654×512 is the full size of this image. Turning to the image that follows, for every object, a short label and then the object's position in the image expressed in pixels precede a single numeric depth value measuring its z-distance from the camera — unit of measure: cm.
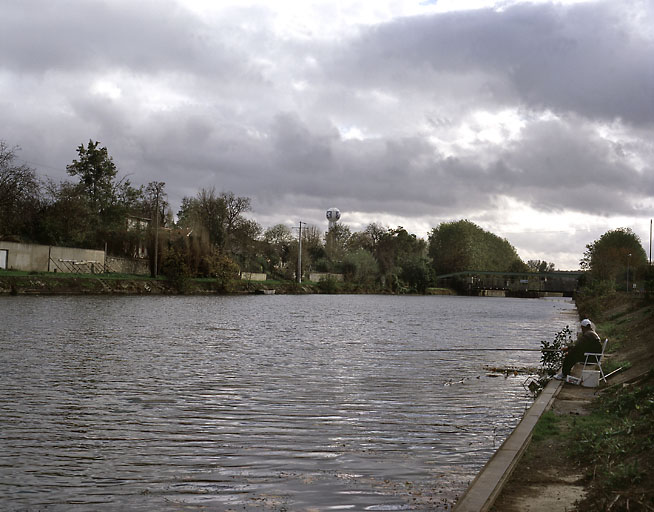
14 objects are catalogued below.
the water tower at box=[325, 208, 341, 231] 17938
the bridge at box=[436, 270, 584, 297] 16728
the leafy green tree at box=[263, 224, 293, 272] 12138
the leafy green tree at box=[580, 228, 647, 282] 10944
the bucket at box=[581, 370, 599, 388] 1398
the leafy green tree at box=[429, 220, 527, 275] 17475
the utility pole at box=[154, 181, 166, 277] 7750
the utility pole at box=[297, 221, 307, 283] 11728
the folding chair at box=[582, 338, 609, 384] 1434
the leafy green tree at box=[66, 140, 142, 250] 8662
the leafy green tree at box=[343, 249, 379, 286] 13199
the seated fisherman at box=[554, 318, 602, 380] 1481
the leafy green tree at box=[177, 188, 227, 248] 10144
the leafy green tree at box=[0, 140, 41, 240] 6744
